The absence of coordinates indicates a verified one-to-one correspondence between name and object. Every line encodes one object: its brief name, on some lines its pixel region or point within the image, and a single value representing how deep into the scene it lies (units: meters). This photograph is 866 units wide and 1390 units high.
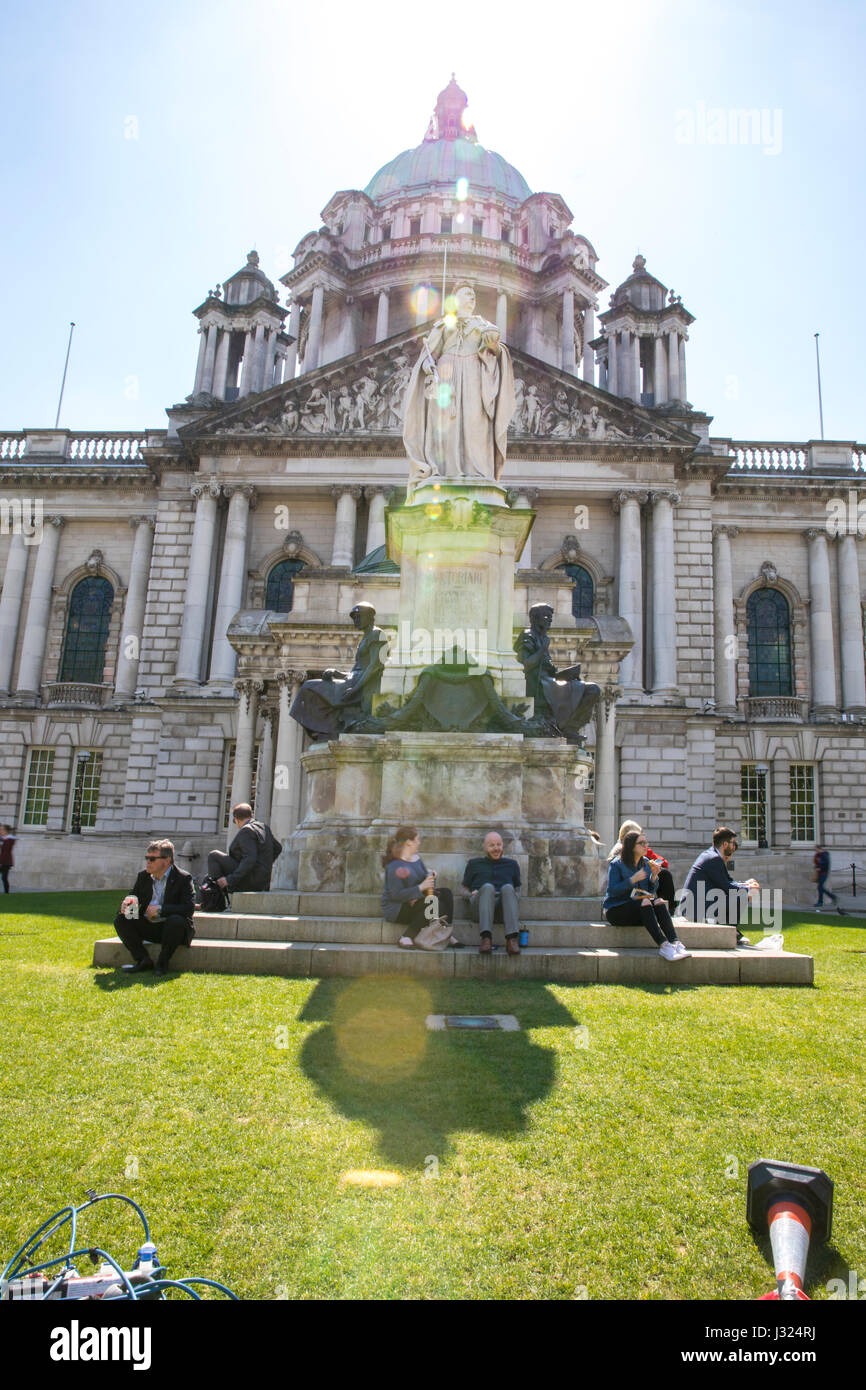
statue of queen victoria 11.87
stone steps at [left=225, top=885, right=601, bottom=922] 9.07
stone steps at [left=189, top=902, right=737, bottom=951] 8.29
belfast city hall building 36.44
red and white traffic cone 3.23
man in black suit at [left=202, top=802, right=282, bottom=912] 10.45
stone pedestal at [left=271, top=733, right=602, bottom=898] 9.68
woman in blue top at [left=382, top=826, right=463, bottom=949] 8.06
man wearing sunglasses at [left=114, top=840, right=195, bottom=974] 7.85
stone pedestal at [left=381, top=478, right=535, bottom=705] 11.22
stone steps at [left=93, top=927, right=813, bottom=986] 7.68
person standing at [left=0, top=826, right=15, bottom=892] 22.75
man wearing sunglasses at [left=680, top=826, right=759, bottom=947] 10.42
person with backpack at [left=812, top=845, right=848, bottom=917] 25.11
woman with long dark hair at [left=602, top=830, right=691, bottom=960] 8.11
